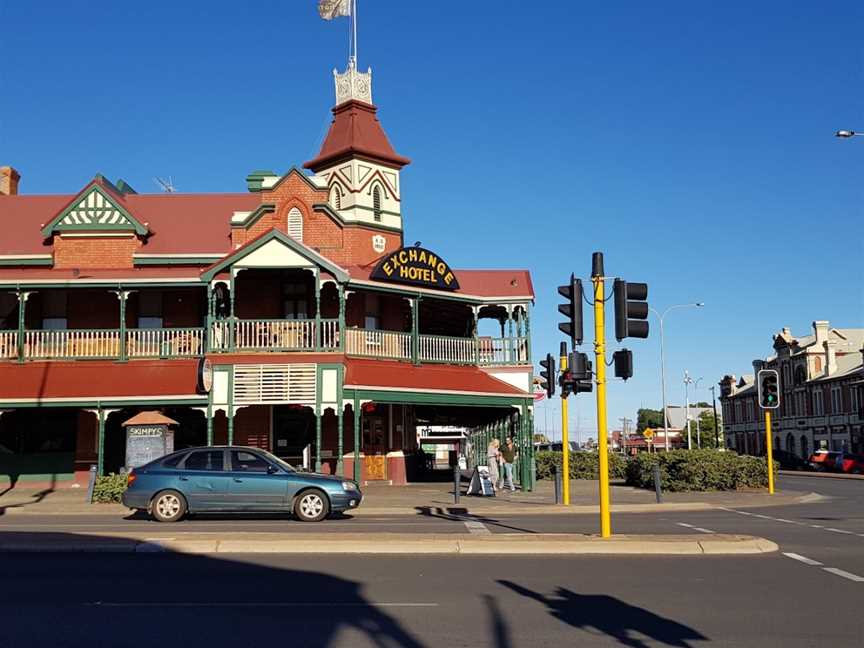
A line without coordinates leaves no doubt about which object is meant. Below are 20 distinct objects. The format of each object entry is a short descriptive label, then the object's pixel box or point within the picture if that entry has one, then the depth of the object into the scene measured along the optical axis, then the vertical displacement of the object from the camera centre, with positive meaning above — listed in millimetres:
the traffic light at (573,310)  14188 +2065
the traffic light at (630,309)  13430 +1975
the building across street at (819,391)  72688 +4345
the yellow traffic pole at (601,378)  13742 +1006
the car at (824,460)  58150 -1107
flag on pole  38000 +18118
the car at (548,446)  84812 -75
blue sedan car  18391 -763
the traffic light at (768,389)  24344 +1437
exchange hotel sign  29156 +5727
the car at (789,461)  62416 -1235
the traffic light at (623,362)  13922 +1243
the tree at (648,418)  165512 +4951
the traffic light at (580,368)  14906 +1250
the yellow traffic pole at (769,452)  26197 -261
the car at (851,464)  55969 -1311
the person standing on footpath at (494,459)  27625 -400
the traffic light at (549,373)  23359 +1819
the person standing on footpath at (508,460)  27656 -431
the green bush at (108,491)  23344 -1049
